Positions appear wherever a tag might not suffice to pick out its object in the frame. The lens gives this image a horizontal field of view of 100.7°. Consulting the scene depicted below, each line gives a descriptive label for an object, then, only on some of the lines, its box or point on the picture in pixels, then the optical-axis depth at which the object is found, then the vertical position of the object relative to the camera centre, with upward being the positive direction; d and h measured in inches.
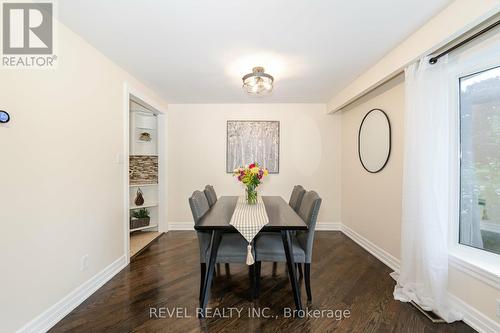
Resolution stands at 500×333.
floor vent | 63.8 -48.0
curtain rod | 53.2 +35.4
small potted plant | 135.8 -36.5
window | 63.6 +1.8
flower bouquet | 92.4 -5.7
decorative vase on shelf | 135.3 -22.8
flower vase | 96.9 -14.7
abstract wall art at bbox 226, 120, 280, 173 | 151.2 +16.5
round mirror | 103.5 +13.3
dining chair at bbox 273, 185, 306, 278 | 98.1 -17.1
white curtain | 67.2 -8.1
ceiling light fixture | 86.8 +36.6
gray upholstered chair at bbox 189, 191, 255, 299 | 72.4 -29.7
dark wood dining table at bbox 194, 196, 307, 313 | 66.1 -22.1
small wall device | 50.2 +11.5
